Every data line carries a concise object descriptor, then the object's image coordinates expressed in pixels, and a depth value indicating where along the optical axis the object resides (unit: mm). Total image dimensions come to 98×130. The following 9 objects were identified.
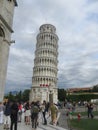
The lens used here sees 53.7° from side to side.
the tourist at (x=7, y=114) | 5592
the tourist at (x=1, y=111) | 5873
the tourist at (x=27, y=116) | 7372
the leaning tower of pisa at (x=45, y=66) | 37755
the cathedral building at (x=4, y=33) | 8187
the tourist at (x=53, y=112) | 7241
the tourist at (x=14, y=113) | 5168
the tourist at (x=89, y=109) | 10270
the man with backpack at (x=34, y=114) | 6280
